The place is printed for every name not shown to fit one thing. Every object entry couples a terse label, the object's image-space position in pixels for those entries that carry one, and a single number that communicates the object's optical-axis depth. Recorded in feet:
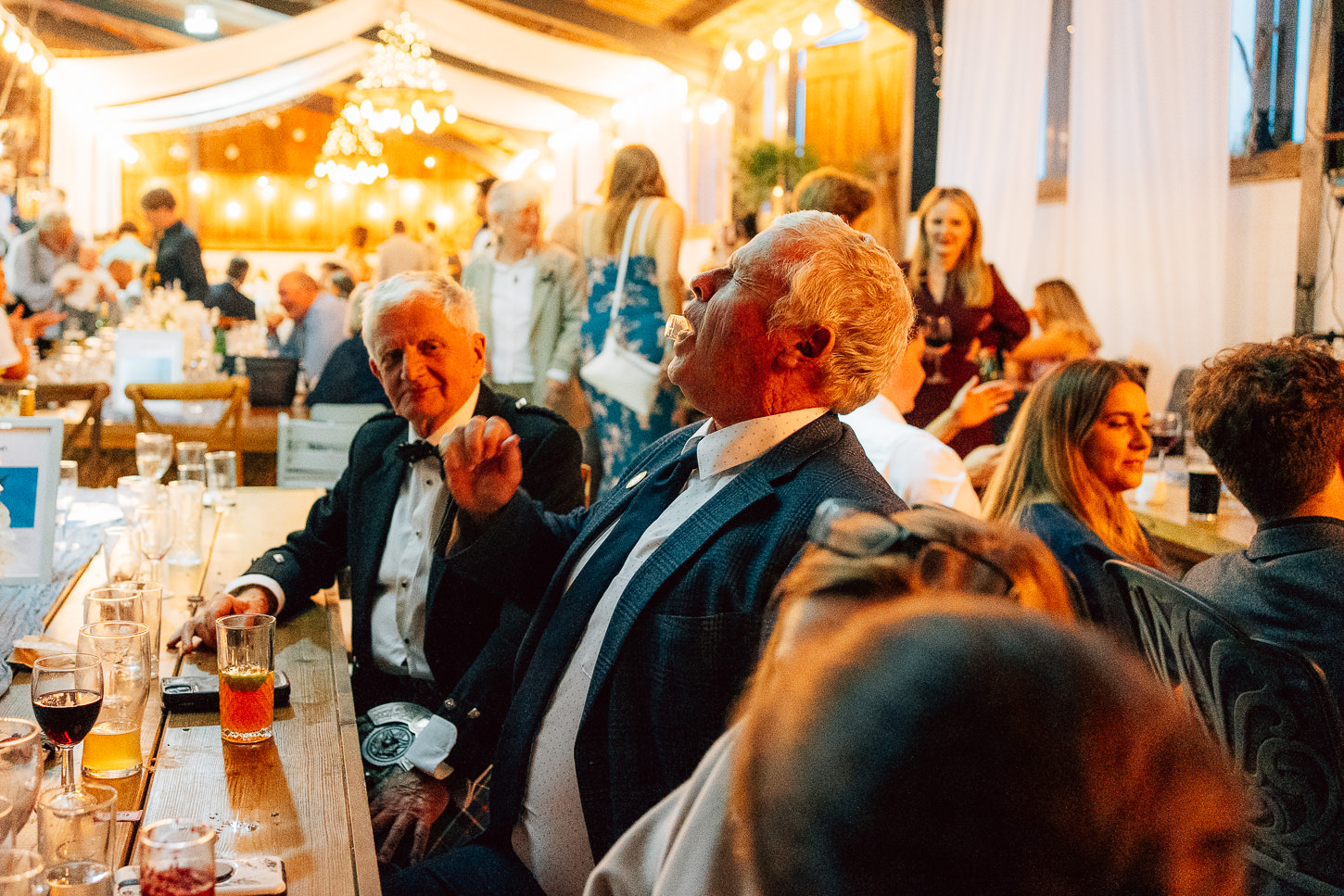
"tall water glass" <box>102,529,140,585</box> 6.62
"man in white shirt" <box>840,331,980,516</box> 7.03
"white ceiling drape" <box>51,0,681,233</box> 31.22
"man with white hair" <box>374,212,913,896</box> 4.66
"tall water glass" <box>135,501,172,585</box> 6.47
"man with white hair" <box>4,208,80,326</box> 22.50
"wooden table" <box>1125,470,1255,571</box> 8.58
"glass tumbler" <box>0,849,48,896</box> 3.15
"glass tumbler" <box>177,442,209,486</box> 9.20
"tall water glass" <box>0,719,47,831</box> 3.41
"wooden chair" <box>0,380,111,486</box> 14.82
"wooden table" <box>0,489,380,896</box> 3.90
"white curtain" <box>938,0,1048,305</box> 20.70
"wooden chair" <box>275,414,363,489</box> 12.19
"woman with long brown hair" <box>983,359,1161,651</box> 7.33
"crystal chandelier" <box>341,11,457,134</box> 29.63
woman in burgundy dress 13.20
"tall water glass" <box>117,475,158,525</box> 7.69
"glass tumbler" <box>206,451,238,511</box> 9.95
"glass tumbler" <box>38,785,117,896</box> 3.29
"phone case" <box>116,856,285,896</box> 3.50
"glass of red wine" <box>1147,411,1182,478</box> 10.48
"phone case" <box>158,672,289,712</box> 5.21
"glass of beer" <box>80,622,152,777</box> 4.45
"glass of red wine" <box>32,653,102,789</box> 4.01
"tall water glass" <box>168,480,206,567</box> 7.54
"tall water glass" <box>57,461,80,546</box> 8.74
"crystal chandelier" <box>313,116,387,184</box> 42.24
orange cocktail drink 4.84
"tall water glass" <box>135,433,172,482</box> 9.25
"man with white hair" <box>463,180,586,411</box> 15.52
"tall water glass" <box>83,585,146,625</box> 4.92
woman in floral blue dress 14.44
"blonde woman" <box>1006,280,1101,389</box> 14.98
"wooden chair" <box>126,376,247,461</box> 14.78
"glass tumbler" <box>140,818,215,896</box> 2.93
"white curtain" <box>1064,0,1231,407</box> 17.58
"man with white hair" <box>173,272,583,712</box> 6.95
